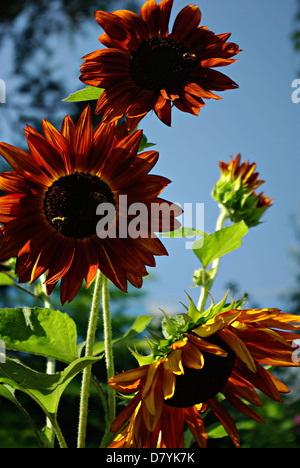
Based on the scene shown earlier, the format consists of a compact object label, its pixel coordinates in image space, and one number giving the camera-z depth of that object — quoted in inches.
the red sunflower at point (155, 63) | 20.3
